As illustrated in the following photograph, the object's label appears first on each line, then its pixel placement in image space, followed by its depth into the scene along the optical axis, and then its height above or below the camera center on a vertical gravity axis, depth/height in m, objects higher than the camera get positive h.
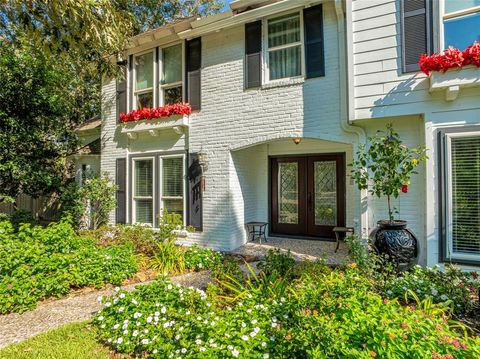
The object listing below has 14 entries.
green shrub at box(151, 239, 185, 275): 5.20 -1.45
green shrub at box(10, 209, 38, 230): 8.26 -1.02
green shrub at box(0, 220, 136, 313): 3.75 -1.23
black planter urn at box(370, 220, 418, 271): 4.33 -0.96
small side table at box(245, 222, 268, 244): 7.41 -1.28
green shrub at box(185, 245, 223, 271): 5.25 -1.45
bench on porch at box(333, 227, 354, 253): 6.29 -1.06
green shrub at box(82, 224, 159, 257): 6.12 -1.27
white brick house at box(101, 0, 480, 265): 5.06 +1.39
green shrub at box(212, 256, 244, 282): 4.04 -1.33
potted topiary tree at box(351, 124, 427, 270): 4.36 +0.06
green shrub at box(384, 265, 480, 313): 3.16 -1.24
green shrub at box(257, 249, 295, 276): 4.14 -1.21
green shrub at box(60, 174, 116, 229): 8.04 -0.50
